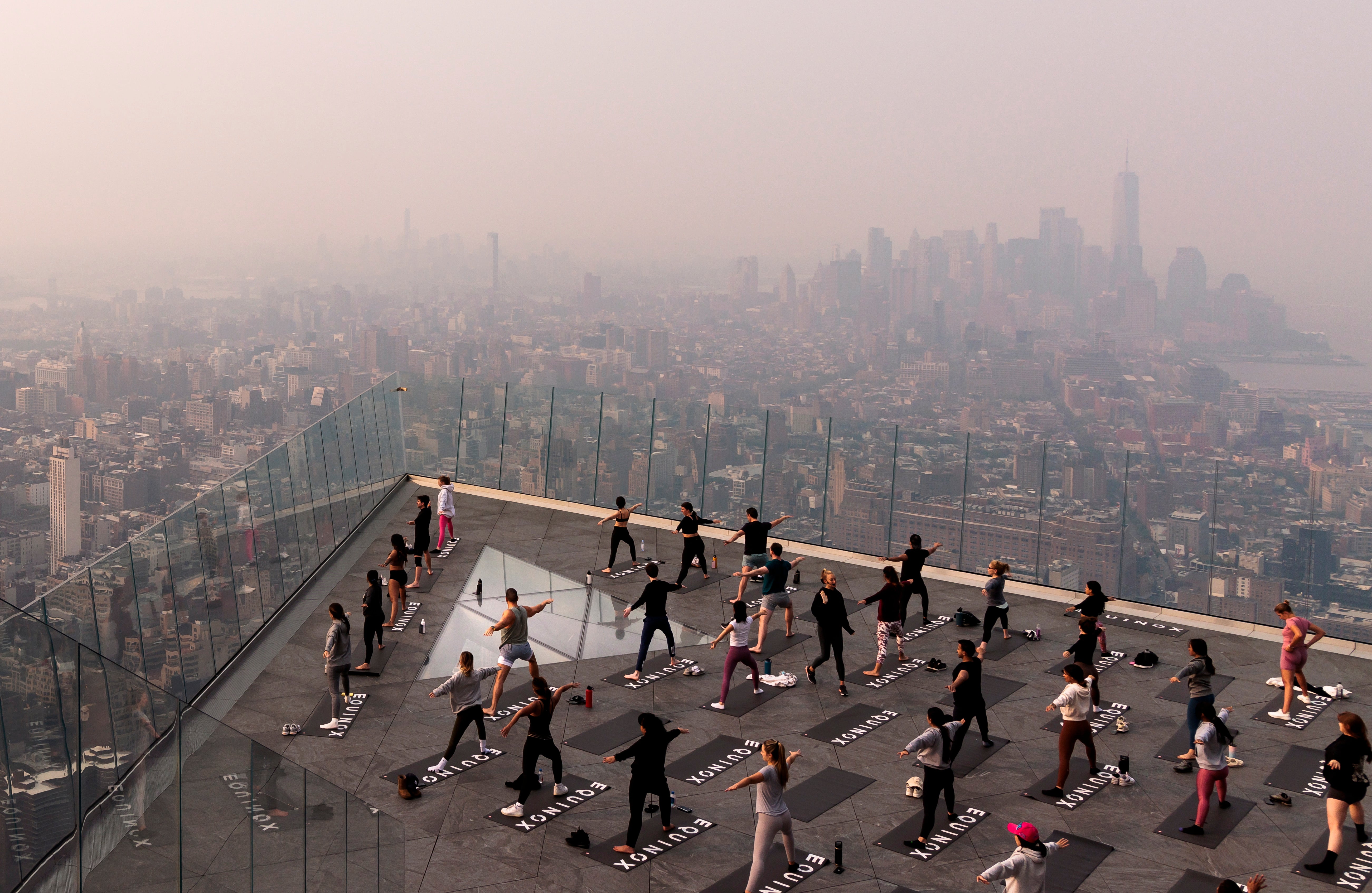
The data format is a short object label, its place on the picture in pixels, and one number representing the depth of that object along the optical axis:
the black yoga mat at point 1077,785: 15.12
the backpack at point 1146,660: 19.58
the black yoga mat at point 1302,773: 15.44
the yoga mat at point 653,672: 19.03
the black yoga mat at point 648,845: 13.79
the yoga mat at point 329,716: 17.24
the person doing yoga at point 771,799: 12.66
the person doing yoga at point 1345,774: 13.06
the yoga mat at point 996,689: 18.38
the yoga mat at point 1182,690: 18.38
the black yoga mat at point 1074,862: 13.23
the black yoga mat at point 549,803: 14.68
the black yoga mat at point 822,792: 15.02
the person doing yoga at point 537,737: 14.72
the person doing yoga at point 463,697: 15.78
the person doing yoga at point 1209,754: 13.91
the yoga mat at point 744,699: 17.98
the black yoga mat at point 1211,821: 14.14
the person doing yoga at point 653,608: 18.48
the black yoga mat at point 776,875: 13.22
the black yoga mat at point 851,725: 17.03
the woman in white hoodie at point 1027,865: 11.20
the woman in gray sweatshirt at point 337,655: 17.52
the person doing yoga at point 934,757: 13.72
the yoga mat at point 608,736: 16.81
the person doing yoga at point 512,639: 17.38
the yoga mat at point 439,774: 15.84
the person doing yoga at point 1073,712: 14.53
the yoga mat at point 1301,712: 17.41
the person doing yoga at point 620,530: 23.41
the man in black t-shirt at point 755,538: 22.02
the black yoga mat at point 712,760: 15.98
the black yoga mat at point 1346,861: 13.13
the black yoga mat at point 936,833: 13.94
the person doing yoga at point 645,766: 13.77
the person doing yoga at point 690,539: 22.64
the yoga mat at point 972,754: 16.05
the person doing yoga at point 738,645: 17.61
